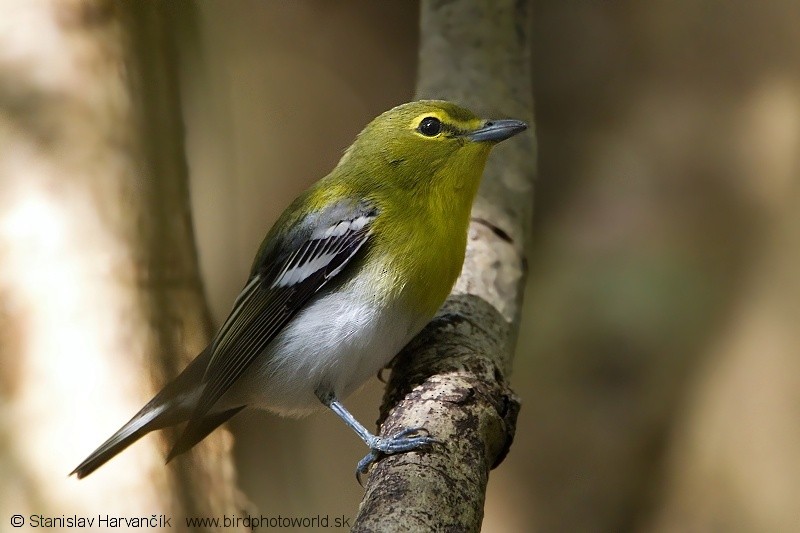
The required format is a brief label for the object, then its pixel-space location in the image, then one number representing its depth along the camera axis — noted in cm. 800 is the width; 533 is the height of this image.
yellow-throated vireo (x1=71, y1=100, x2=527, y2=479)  466
